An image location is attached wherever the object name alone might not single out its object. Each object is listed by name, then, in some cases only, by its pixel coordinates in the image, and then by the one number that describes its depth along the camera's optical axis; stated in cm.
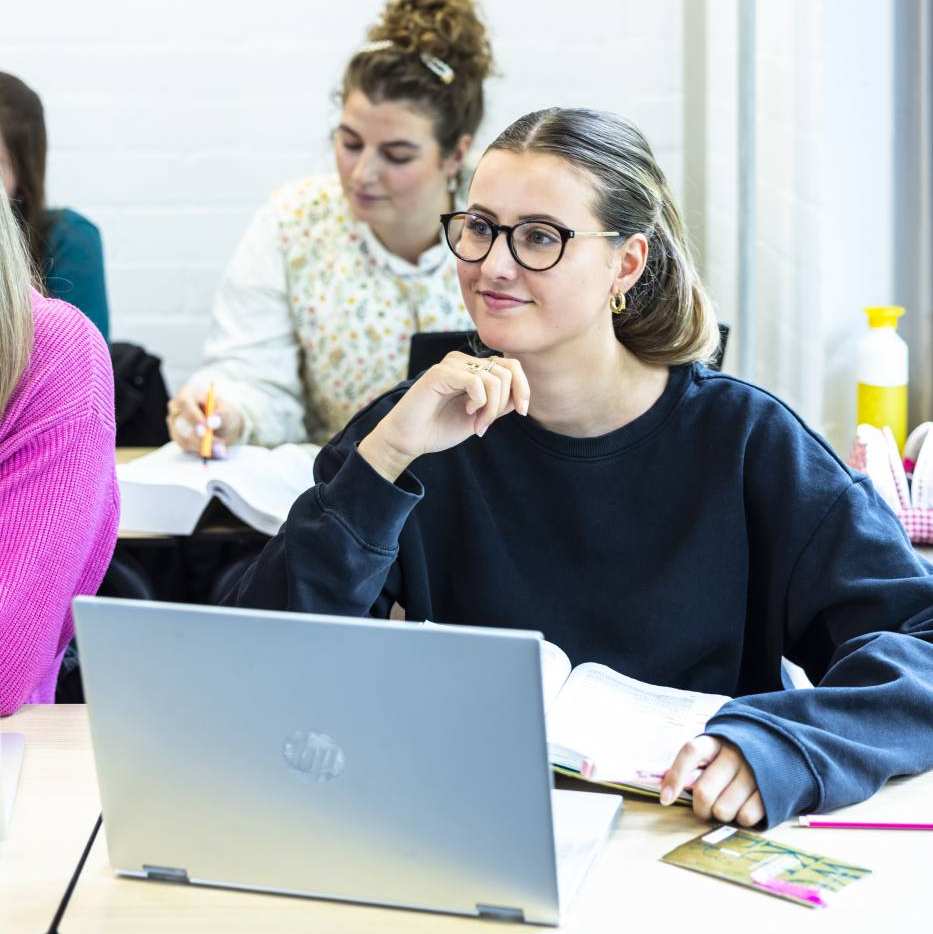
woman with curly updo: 278
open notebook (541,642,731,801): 125
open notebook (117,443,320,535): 230
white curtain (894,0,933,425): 242
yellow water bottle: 239
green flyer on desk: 109
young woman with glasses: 149
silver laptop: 97
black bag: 289
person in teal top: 272
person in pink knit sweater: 149
